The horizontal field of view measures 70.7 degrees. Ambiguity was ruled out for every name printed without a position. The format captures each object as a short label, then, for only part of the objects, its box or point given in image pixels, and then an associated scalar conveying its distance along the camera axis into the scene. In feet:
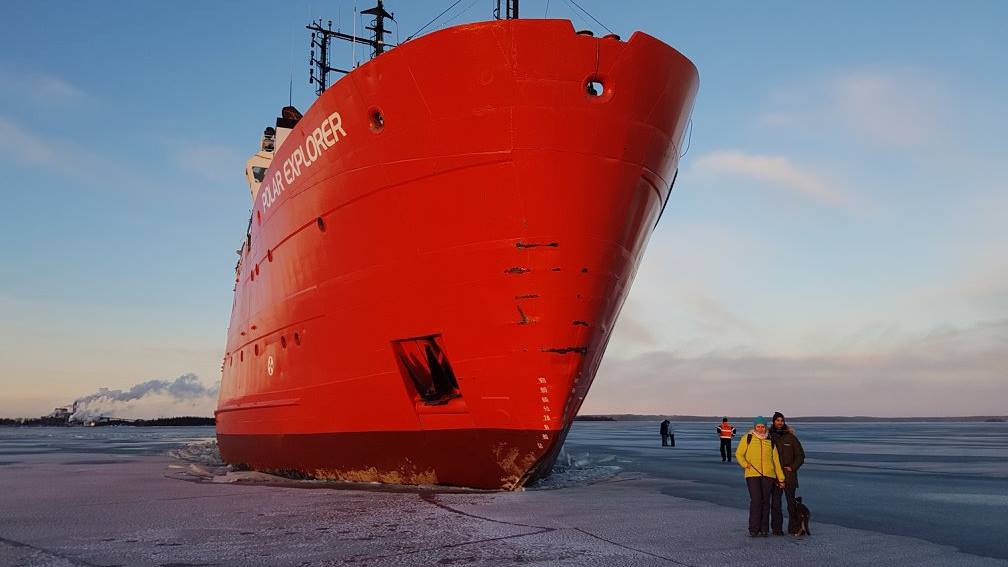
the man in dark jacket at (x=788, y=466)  20.53
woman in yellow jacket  20.49
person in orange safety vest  55.77
